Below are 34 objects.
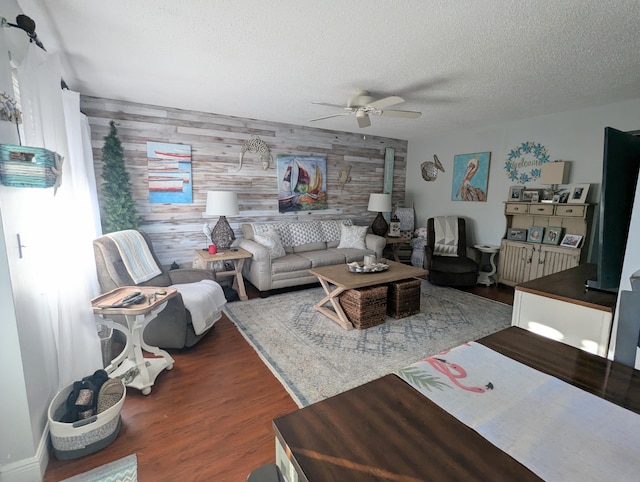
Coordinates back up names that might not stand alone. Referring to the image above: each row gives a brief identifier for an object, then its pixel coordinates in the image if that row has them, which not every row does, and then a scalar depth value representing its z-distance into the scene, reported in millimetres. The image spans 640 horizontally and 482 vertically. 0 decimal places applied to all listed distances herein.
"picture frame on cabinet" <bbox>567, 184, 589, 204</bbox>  3527
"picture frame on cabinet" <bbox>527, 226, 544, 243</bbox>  3956
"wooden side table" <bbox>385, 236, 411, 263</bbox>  5020
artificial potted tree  3375
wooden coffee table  3004
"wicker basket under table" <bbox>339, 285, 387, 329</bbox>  2969
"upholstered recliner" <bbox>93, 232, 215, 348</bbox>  2389
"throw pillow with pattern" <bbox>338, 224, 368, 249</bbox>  4754
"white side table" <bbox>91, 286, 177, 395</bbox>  1923
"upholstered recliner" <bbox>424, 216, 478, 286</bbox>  4172
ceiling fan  2925
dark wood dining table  570
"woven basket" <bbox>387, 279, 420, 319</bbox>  3205
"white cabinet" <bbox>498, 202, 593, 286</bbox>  3598
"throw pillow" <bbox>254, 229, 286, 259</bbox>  4055
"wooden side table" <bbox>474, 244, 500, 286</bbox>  4406
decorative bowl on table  3311
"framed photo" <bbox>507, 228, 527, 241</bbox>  4117
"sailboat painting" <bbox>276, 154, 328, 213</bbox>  4722
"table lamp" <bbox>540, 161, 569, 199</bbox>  3695
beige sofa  3883
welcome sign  3986
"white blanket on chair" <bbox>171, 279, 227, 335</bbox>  2574
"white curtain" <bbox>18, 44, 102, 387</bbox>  1568
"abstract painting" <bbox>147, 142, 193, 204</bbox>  3799
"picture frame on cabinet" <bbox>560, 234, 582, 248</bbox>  3611
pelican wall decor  4617
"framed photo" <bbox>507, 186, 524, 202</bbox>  4152
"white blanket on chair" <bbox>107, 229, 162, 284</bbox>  2633
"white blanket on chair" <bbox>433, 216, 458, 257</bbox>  4633
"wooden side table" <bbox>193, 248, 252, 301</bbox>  3648
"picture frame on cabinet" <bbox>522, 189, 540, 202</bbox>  3956
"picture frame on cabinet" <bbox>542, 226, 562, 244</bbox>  3808
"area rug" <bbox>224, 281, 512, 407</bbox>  2252
